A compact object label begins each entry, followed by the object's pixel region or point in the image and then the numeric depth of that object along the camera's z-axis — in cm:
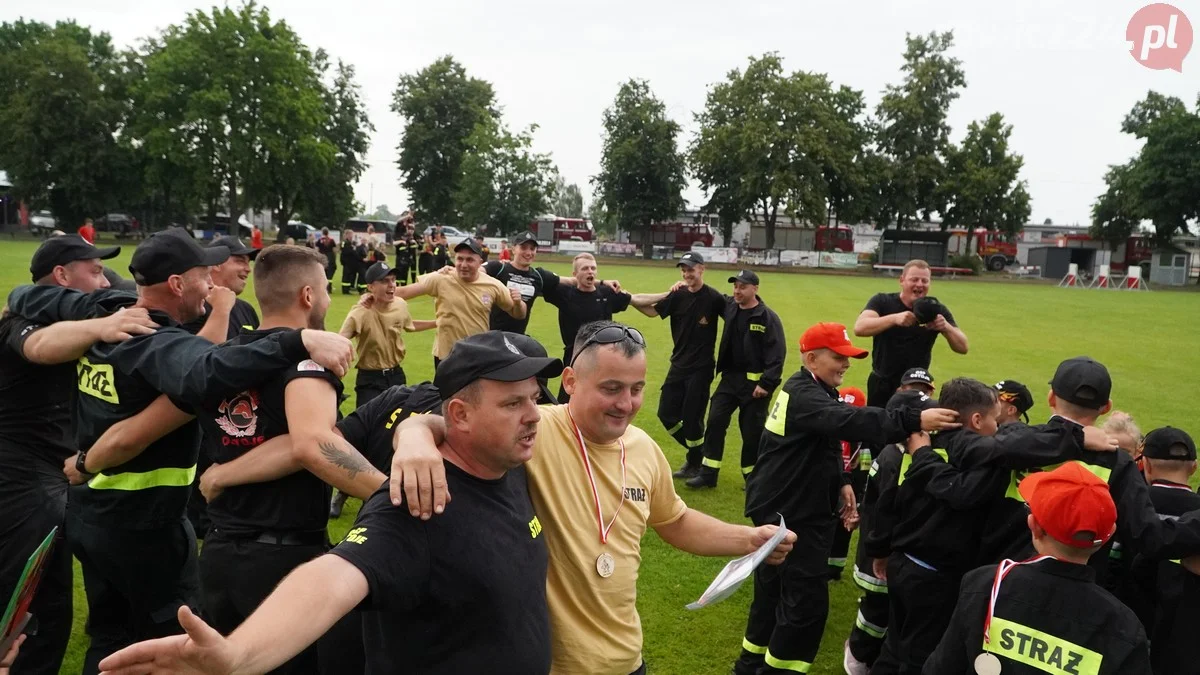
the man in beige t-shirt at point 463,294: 878
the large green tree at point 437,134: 7469
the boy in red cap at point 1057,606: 298
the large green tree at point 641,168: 6744
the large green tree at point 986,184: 6225
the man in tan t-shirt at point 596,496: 279
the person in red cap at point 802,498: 475
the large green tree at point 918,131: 6438
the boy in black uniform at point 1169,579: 392
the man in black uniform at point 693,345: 948
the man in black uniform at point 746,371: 883
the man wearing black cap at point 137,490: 368
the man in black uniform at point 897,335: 732
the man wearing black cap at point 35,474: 403
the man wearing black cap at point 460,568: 192
